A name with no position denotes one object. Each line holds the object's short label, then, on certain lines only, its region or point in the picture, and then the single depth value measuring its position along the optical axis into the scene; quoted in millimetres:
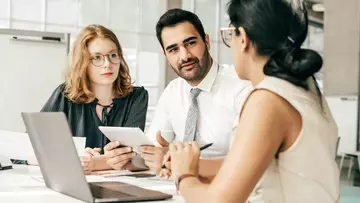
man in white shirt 2531
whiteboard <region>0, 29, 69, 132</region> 3988
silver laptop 1419
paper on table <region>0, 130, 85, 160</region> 2143
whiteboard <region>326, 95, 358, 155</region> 8078
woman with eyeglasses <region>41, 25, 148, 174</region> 2711
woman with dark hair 1180
